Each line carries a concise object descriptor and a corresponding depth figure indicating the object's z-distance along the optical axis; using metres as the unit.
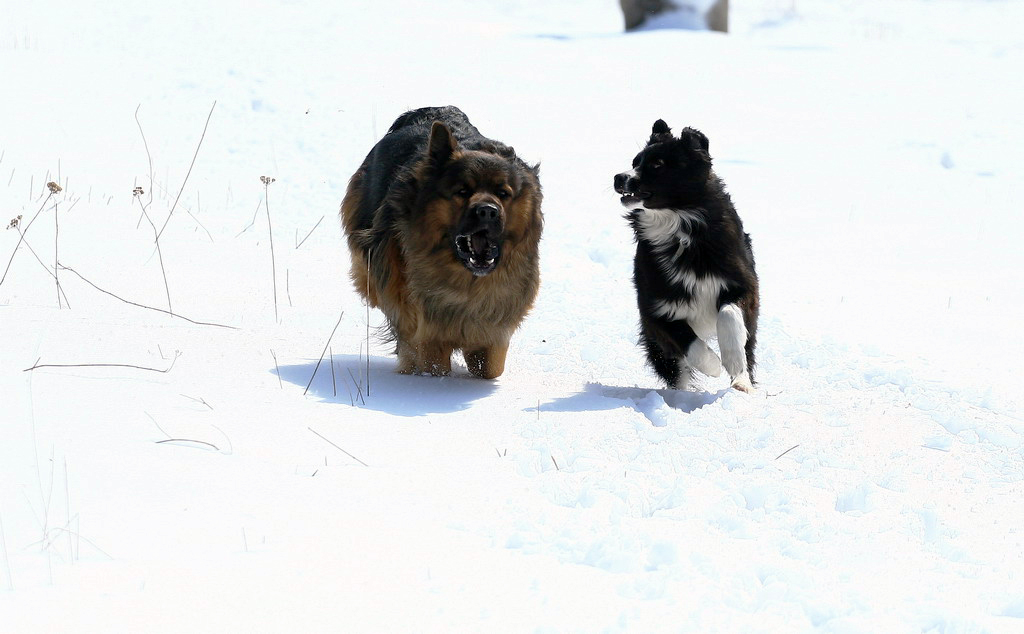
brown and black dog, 10.29
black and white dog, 10.66
